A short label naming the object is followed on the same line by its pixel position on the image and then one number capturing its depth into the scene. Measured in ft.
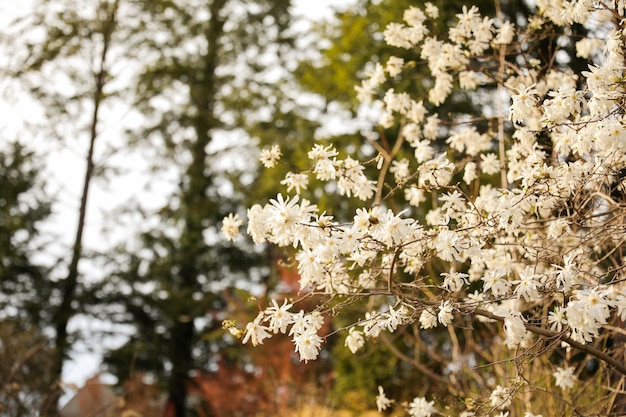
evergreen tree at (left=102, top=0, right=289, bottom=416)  37.47
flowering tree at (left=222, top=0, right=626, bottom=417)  8.22
